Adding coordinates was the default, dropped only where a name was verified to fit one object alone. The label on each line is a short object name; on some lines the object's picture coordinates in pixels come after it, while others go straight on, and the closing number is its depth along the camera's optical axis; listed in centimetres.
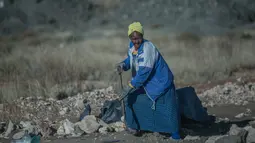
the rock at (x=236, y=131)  1586
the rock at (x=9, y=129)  1817
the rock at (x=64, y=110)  2073
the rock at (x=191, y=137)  1577
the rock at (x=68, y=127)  1775
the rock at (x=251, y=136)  1570
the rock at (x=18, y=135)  1717
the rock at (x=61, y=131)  1786
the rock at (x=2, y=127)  1864
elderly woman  1475
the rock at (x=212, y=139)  1528
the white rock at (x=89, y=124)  1755
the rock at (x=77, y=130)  1754
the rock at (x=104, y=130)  1742
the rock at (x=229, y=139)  1501
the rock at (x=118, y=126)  1740
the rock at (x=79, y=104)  2134
